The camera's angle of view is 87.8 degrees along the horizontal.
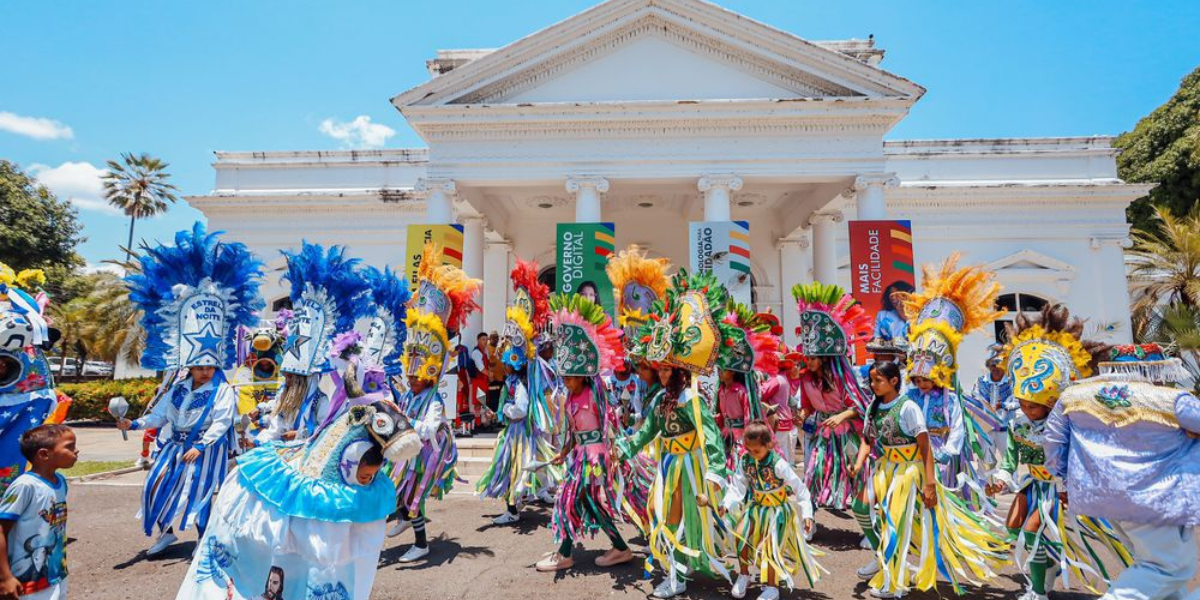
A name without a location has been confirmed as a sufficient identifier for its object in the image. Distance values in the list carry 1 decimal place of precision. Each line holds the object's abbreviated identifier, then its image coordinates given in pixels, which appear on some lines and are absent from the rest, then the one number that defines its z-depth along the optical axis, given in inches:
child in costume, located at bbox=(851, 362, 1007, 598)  178.9
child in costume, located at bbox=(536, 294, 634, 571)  210.4
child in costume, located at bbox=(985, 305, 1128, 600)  172.2
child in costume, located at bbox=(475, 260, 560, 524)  273.1
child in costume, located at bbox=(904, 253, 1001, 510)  215.6
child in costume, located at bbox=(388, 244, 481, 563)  226.8
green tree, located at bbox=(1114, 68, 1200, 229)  933.2
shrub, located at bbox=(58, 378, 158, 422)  761.6
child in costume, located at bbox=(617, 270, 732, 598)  181.3
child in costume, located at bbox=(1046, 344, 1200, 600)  132.1
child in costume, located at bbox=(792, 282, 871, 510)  256.8
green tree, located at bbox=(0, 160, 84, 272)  1192.7
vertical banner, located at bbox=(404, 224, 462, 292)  590.6
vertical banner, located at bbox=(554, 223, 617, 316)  567.5
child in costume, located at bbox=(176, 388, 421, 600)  108.3
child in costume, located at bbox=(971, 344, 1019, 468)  258.6
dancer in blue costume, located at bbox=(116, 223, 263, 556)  225.3
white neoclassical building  621.9
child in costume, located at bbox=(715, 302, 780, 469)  203.0
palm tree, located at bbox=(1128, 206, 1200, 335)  618.2
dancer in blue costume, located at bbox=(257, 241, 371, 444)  241.3
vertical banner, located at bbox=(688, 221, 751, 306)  574.2
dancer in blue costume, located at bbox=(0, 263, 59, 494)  179.2
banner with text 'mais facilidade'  566.3
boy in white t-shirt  128.5
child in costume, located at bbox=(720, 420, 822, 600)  176.9
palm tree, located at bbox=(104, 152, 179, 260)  1588.3
